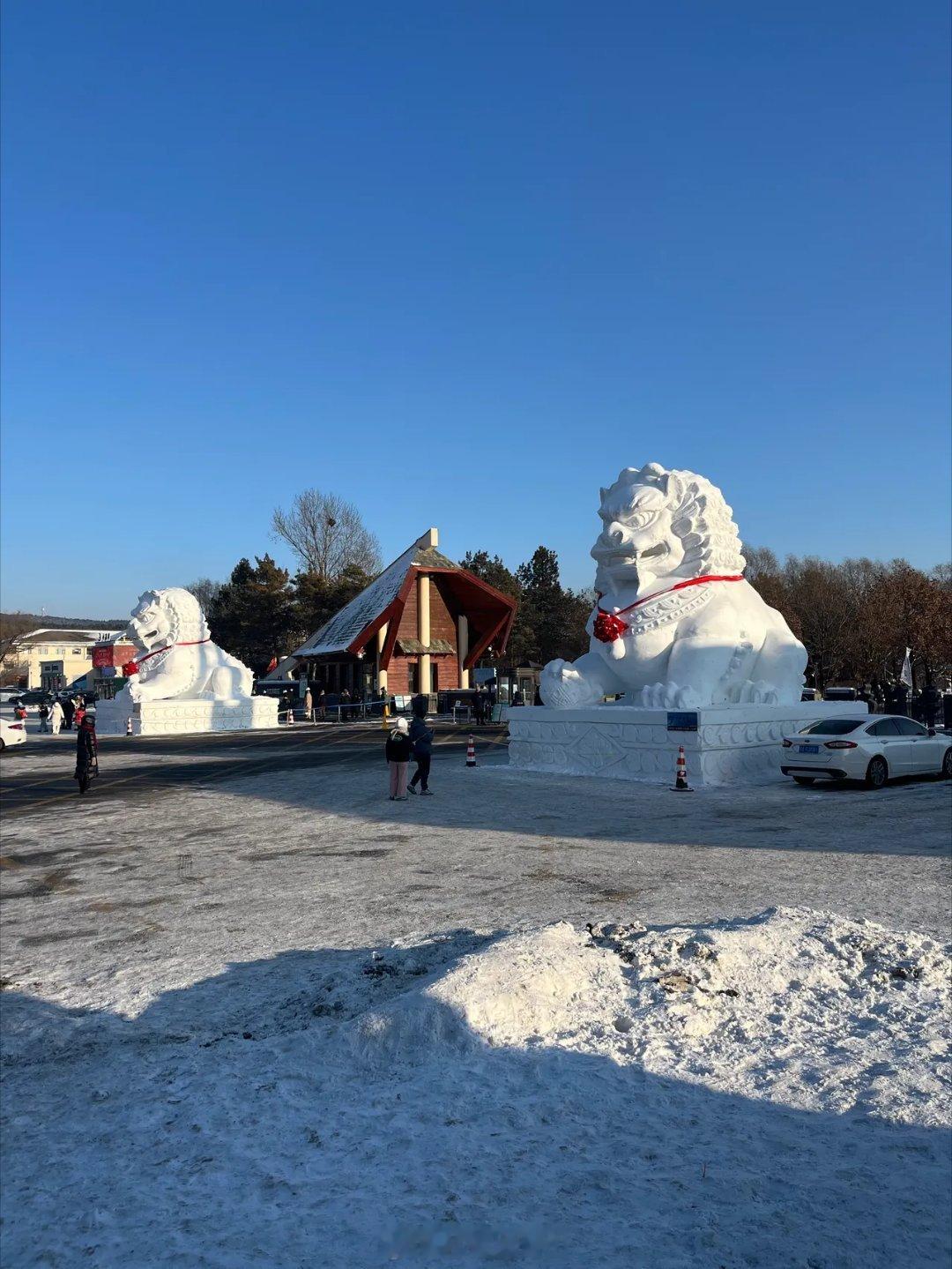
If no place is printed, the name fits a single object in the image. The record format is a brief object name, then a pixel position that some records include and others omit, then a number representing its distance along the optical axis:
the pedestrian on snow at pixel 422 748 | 13.65
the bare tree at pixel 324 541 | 56.94
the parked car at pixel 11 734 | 24.84
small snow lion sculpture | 29.27
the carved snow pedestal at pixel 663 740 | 14.19
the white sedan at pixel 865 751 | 13.50
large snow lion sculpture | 14.91
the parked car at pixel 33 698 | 49.61
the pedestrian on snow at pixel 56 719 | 31.77
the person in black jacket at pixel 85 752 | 14.83
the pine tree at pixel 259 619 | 52.66
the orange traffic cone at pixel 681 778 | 13.76
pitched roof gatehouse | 39.06
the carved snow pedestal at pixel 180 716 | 28.91
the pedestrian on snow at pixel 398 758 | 12.77
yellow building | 89.88
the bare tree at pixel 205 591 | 82.74
